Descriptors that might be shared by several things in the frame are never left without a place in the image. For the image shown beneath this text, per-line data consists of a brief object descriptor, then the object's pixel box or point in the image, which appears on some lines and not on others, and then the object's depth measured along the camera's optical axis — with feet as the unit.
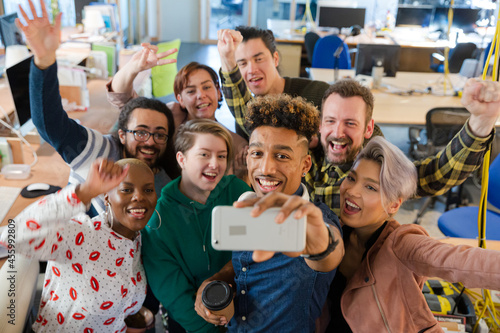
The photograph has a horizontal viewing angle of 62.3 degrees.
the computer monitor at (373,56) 11.58
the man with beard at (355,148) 3.39
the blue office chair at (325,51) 13.26
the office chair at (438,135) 8.59
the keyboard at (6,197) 4.96
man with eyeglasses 2.70
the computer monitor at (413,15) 17.87
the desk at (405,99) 9.66
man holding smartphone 2.87
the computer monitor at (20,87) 5.15
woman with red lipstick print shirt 2.98
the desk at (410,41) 16.37
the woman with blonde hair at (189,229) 3.30
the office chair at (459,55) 14.55
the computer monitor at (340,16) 17.52
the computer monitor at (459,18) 17.29
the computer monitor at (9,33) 9.16
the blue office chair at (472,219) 6.34
